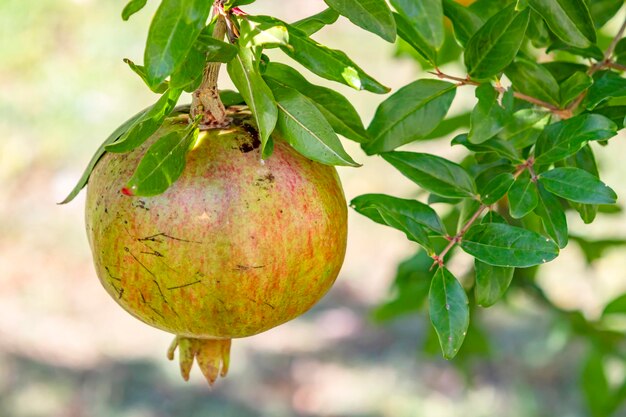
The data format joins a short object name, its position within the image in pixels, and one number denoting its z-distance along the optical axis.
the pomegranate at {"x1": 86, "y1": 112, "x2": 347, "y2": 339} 0.61
